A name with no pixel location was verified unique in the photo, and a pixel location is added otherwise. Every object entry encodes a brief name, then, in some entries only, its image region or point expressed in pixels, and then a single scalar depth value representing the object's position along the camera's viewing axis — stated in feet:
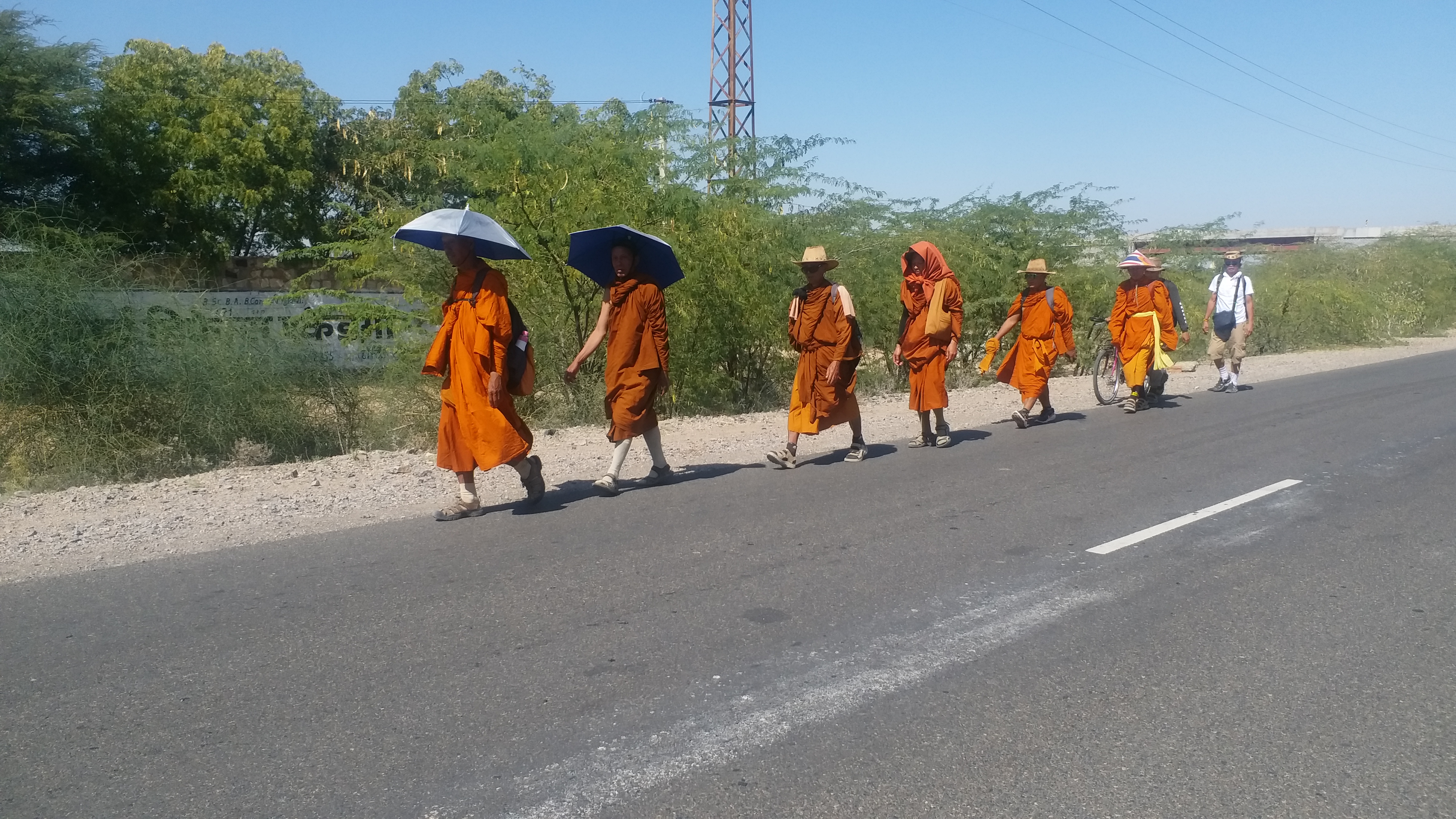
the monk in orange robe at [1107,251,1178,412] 44.57
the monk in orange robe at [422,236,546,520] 25.00
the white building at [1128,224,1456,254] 88.53
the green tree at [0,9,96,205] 61.87
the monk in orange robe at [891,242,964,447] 34.94
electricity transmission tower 100.78
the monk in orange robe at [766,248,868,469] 32.07
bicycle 49.29
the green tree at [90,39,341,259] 73.15
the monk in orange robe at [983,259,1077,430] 40.88
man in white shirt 53.52
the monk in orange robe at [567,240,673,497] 28.02
